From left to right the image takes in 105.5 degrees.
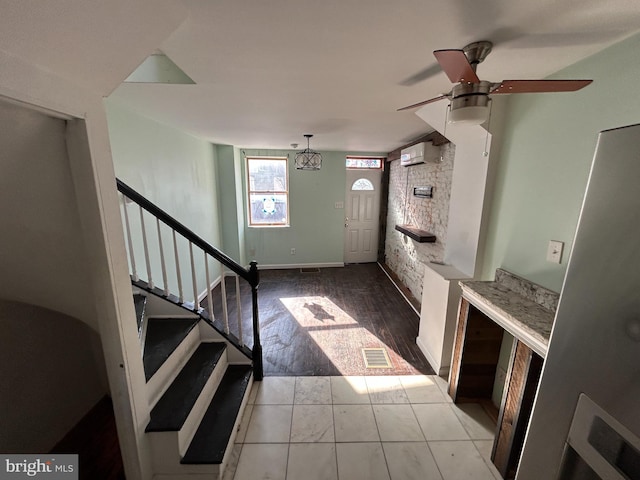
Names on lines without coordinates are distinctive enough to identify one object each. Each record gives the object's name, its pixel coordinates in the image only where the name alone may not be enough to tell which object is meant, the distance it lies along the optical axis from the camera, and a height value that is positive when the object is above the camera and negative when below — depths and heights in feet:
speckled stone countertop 4.24 -2.22
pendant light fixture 11.84 +1.52
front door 17.16 -1.63
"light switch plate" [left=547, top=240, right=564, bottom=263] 4.74 -1.07
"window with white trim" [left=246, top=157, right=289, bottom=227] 16.03 +0.03
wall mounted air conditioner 10.12 +1.73
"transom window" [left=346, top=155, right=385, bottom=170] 16.85 +2.11
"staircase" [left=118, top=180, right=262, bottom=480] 4.57 -4.19
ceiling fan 3.34 +1.58
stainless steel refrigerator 1.79 -1.12
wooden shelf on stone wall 10.42 -1.78
